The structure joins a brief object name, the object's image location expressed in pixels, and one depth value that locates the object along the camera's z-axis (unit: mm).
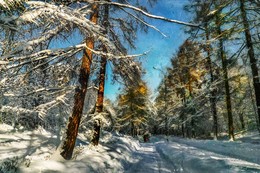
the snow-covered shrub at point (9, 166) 4418
